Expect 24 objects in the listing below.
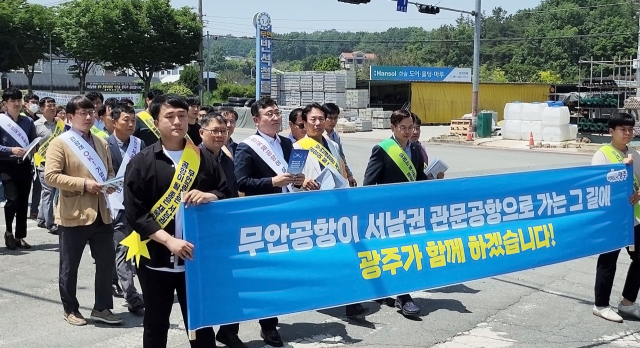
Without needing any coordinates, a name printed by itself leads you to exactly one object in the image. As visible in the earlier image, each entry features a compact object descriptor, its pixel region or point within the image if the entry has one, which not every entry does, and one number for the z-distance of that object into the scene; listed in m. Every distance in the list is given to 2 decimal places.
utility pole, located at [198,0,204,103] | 41.03
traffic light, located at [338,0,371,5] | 22.77
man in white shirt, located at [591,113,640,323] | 5.66
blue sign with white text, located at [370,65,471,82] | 45.09
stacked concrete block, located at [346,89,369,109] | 41.22
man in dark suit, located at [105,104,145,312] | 5.86
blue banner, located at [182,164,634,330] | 3.96
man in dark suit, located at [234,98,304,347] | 5.16
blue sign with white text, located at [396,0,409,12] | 25.44
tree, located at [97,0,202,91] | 46.34
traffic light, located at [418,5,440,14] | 27.65
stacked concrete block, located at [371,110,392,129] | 39.81
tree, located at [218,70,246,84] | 88.51
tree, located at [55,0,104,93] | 46.38
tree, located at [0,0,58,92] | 50.34
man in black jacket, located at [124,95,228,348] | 3.69
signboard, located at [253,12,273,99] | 31.34
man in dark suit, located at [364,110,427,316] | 5.78
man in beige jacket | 5.34
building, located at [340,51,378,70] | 148.75
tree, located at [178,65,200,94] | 66.19
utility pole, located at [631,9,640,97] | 28.21
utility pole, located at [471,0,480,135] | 30.22
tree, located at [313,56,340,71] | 73.44
